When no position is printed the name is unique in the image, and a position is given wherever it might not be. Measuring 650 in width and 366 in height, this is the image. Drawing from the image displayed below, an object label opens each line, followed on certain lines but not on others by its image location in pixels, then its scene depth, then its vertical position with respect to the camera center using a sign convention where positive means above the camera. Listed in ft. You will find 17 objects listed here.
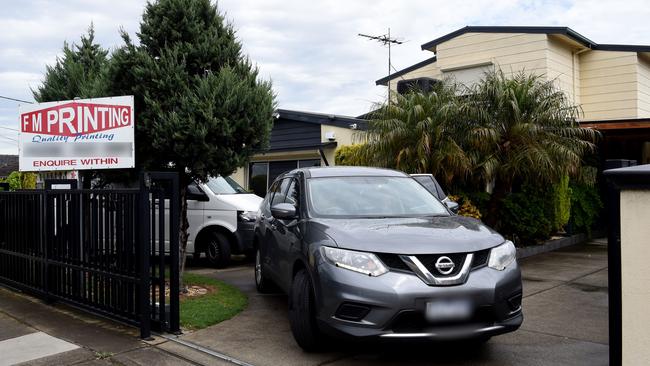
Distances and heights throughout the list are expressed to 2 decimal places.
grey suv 13.16 -2.51
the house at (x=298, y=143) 47.32 +3.13
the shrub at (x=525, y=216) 34.96 -2.55
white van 30.96 -2.48
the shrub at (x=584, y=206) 42.06 -2.45
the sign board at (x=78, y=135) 21.48 +1.89
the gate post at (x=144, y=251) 17.19 -2.26
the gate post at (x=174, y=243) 17.57 -2.04
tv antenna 73.36 +18.60
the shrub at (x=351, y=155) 36.55 +1.67
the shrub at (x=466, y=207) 33.04 -1.84
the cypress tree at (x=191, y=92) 21.25 +3.50
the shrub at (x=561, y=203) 36.94 -1.86
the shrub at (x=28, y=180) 57.77 +0.11
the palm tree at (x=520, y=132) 32.12 +2.66
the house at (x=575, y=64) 47.67 +10.35
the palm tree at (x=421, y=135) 32.27 +2.56
